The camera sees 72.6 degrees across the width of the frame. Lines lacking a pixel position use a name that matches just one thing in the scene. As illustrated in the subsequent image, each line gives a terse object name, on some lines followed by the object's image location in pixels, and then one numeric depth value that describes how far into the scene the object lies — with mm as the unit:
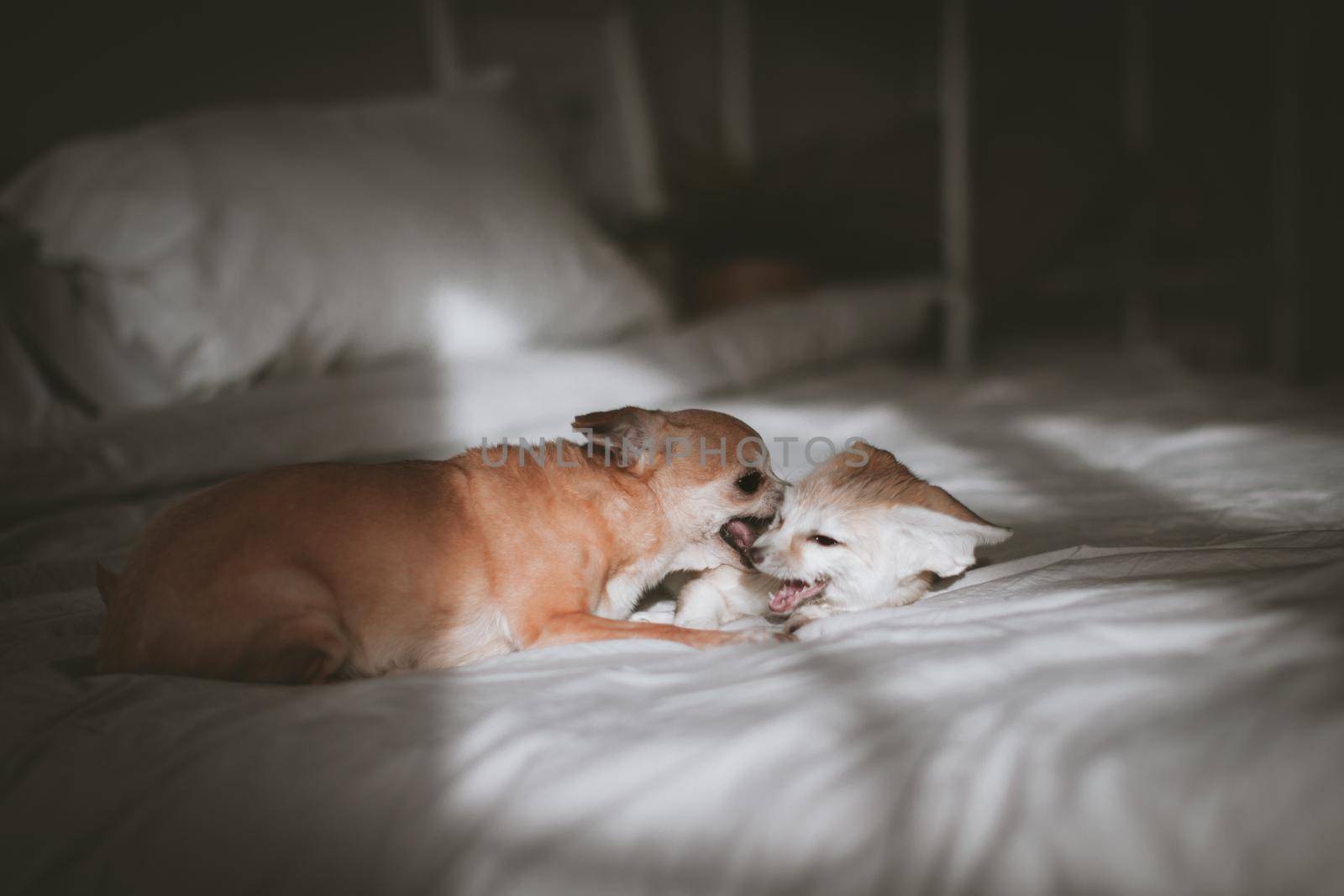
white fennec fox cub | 1342
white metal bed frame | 3900
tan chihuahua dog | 1088
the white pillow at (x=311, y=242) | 2027
